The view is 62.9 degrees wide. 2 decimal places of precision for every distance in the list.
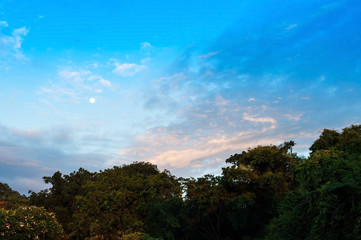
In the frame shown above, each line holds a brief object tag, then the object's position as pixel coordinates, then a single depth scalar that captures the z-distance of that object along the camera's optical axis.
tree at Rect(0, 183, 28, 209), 58.40
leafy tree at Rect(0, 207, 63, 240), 15.61
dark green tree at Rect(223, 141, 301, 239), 27.55
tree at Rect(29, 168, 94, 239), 32.34
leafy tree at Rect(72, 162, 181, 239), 21.52
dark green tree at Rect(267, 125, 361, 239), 10.85
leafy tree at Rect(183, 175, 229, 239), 28.66
